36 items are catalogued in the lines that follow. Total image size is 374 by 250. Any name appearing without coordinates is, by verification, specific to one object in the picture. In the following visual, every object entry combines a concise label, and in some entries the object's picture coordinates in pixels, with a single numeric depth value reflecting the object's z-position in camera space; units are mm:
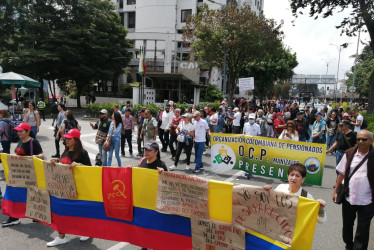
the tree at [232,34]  26297
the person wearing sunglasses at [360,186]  3883
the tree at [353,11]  19000
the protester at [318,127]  10161
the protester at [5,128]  6969
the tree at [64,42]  28203
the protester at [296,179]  3410
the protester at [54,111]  18391
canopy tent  15996
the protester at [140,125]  10726
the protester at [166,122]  11263
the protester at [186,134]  8789
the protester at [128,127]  10783
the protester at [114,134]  7805
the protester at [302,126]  10203
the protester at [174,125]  10182
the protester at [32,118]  9867
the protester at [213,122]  12469
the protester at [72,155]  4410
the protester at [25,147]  4945
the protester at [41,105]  20267
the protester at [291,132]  7742
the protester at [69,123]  8648
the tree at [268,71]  39531
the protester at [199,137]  8852
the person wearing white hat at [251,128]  9172
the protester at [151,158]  4242
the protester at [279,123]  10950
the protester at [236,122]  14000
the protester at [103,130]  8020
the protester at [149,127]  9844
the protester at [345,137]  7082
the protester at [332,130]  11711
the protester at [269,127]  12906
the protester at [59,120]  9953
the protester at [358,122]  12406
